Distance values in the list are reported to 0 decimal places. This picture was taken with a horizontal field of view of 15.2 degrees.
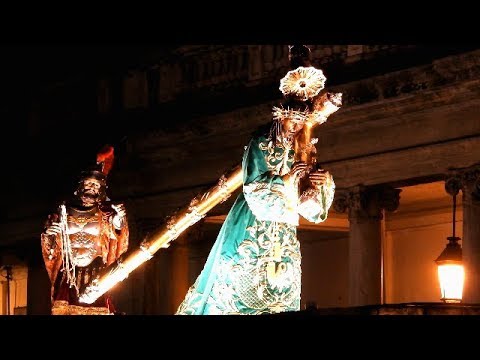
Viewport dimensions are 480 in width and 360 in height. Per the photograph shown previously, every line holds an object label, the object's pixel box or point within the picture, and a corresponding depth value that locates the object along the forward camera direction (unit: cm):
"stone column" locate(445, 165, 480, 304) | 2395
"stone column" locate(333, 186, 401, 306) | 2597
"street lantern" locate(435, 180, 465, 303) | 1998
